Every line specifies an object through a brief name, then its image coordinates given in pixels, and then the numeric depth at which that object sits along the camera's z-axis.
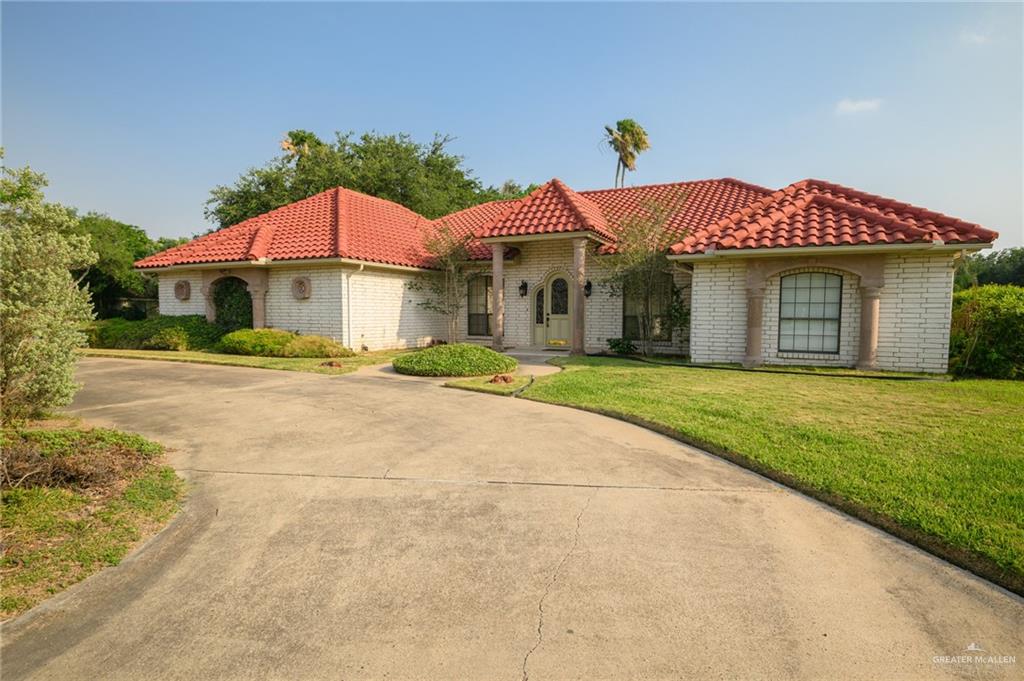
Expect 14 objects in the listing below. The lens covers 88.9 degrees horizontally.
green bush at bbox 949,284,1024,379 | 10.81
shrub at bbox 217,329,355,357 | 15.30
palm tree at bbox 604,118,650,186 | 45.34
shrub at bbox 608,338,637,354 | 15.70
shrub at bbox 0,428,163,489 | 4.48
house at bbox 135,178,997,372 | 11.56
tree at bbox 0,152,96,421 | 5.54
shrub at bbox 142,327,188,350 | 17.17
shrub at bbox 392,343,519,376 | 11.81
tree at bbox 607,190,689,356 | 14.20
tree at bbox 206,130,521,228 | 30.02
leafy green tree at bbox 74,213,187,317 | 30.42
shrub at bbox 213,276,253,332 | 17.84
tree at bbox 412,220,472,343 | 17.77
